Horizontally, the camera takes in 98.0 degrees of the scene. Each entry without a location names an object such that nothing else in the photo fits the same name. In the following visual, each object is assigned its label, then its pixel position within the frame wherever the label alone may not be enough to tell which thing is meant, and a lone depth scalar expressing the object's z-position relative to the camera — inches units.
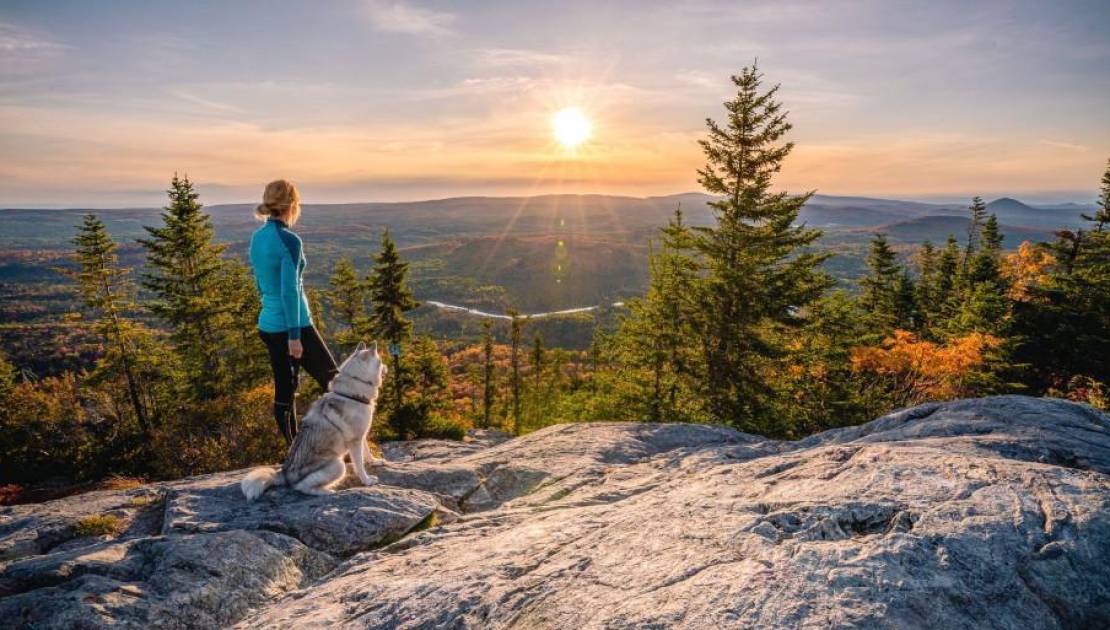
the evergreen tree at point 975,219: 2254.3
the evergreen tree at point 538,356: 1887.3
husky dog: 209.9
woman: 208.5
